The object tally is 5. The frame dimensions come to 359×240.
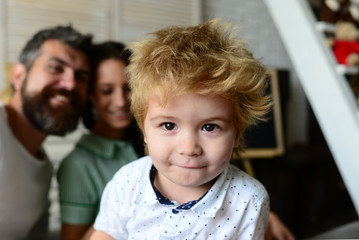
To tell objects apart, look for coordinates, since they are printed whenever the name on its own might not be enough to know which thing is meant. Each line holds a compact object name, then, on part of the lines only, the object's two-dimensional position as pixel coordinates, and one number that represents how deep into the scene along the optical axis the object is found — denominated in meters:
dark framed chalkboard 2.67
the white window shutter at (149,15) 2.49
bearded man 1.11
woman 1.11
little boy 0.64
